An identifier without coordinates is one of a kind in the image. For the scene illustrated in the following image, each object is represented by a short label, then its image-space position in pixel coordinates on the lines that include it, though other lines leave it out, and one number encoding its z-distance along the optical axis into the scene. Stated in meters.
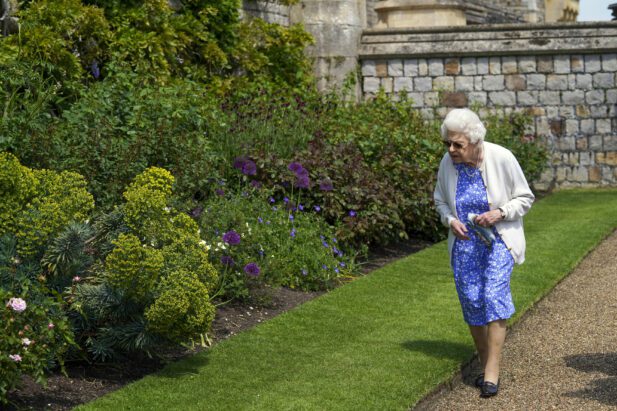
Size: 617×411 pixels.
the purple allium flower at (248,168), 12.57
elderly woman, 7.53
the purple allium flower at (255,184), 12.59
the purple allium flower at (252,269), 9.90
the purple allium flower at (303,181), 12.82
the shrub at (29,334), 6.43
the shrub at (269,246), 10.32
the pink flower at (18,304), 6.50
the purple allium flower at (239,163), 12.74
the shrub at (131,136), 10.51
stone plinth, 24.12
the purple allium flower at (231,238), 9.99
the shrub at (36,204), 7.65
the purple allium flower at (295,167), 12.84
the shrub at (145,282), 7.43
